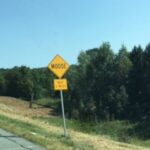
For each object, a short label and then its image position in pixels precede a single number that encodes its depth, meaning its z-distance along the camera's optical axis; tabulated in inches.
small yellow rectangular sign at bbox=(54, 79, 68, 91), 411.1
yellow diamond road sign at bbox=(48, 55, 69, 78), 412.7
